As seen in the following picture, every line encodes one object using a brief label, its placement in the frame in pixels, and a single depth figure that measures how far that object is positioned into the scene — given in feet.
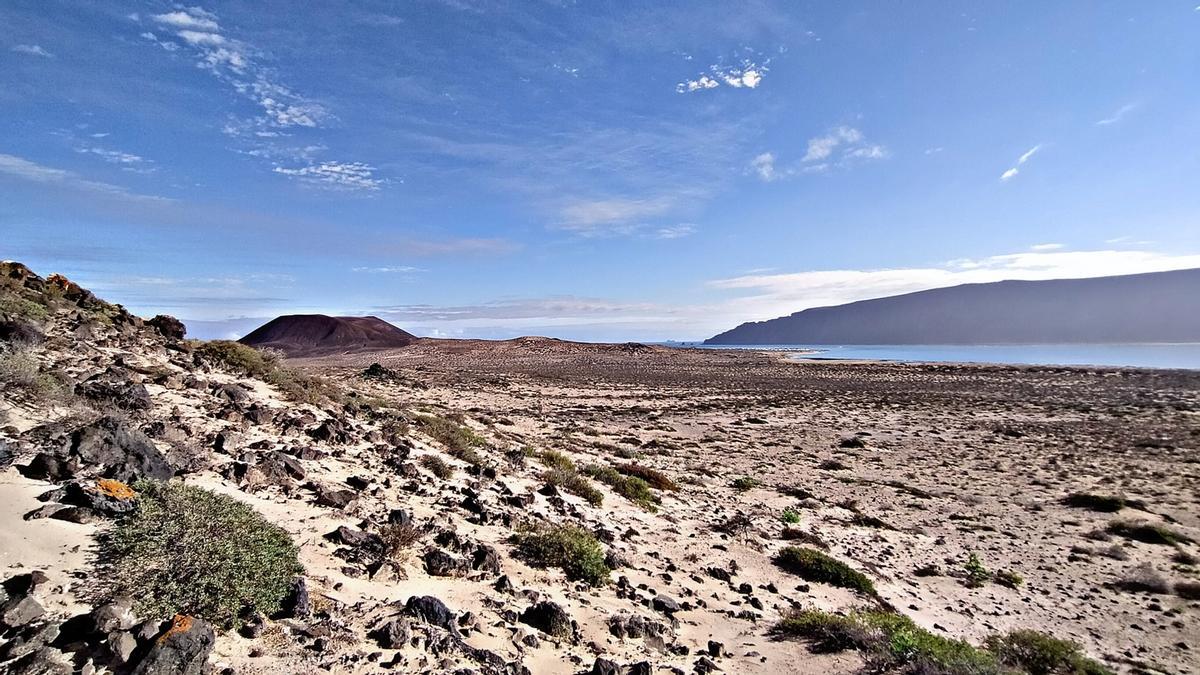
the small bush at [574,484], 32.76
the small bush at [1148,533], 33.73
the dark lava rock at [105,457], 15.72
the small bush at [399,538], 18.38
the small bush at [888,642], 16.12
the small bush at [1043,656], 18.83
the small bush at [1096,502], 39.86
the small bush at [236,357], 41.09
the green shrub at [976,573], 27.55
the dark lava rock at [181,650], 9.98
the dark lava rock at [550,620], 16.29
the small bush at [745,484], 43.47
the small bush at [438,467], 29.14
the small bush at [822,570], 25.29
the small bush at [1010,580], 27.50
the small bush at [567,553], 20.76
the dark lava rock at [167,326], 42.82
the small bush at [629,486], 35.35
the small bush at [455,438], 35.12
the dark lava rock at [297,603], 13.41
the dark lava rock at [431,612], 14.92
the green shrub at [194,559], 12.01
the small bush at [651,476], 40.77
